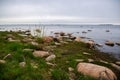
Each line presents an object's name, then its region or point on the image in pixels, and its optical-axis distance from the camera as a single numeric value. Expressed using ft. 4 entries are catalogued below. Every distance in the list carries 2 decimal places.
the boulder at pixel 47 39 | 18.56
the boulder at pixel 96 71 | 9.76
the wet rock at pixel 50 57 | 12.07
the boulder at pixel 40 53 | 12.44
